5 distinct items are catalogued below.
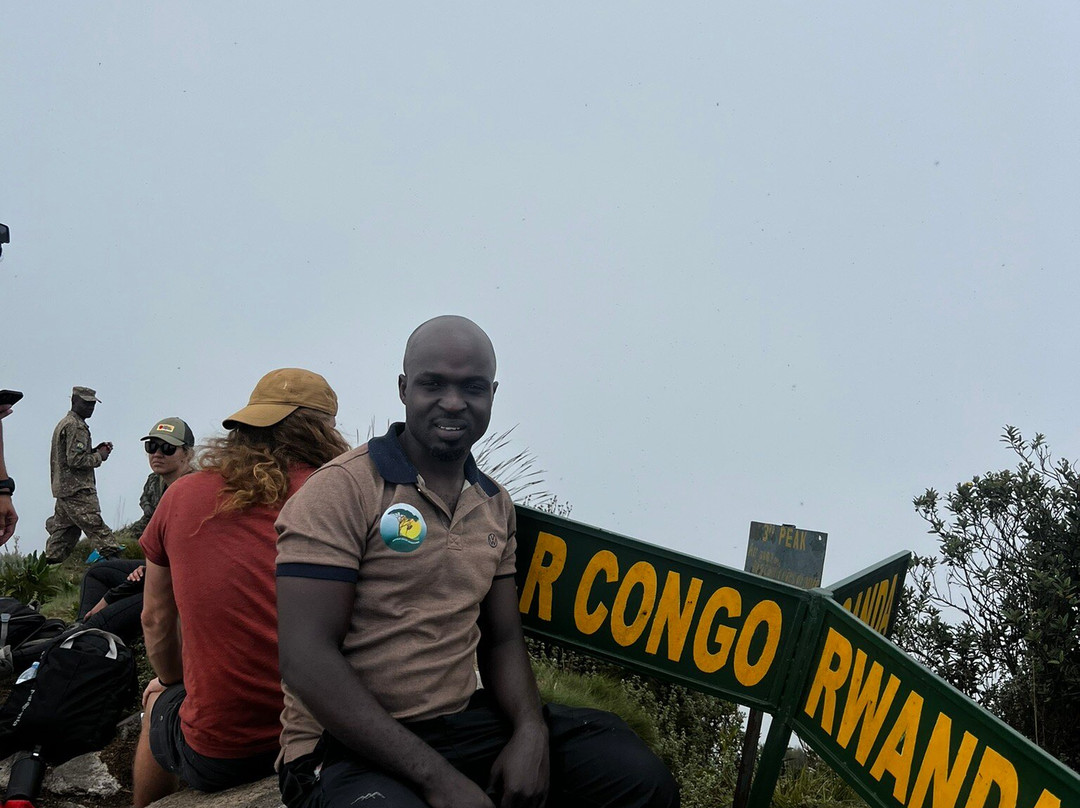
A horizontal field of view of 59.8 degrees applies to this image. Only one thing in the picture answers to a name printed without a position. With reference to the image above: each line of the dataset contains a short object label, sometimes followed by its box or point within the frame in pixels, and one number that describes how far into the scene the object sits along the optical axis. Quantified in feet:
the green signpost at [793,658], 6.86
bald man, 6.77
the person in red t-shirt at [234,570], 9.19
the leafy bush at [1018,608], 15.46
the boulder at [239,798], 9.44
